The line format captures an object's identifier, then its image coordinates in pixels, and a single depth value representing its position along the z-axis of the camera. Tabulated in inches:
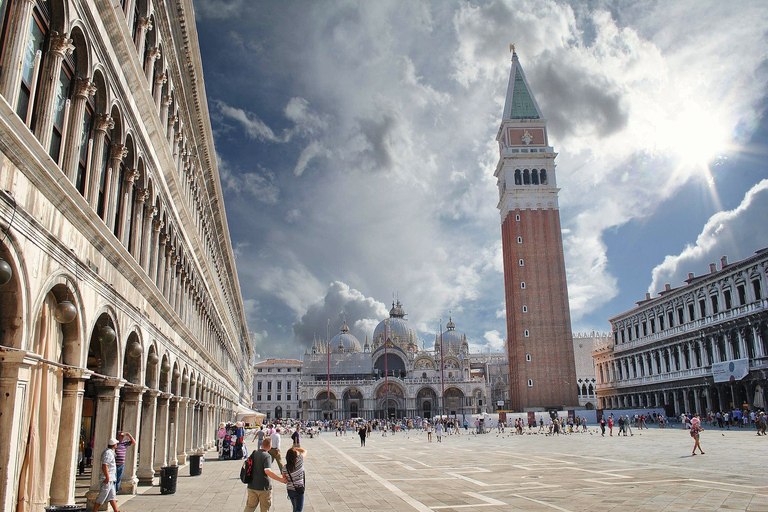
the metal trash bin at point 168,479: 600.4
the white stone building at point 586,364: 4345.5
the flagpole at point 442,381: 3469.5
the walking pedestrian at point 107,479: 417.7
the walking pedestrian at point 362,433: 1428.4
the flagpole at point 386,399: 3362.2
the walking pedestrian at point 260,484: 378.9
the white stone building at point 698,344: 1745.8
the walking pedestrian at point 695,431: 926.4
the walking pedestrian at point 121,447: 535.5
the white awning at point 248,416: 1969.7
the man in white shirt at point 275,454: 433.7
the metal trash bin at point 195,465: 788.6
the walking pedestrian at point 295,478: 392.5
